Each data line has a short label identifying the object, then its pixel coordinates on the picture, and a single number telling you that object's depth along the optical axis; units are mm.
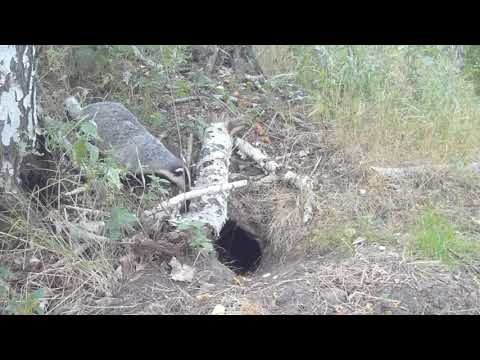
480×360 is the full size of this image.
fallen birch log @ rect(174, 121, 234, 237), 3330
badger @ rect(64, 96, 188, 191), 3629
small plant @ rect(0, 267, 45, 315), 2467
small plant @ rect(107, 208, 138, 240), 2799
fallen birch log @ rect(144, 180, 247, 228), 3068
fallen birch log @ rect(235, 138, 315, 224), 3513
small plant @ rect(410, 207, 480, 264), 2916
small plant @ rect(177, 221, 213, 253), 2918
